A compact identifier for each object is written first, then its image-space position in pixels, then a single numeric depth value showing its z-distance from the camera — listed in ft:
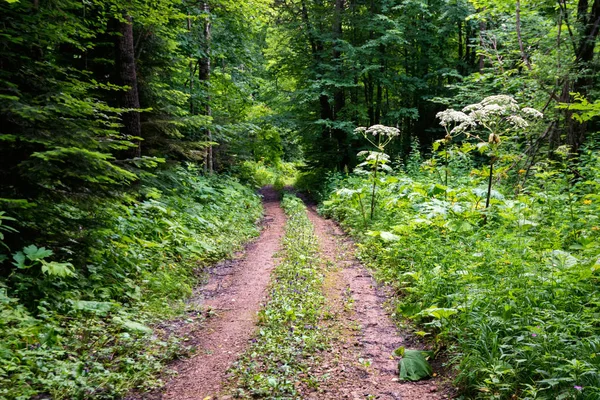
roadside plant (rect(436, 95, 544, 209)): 19.76
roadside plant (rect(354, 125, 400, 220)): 31.04
